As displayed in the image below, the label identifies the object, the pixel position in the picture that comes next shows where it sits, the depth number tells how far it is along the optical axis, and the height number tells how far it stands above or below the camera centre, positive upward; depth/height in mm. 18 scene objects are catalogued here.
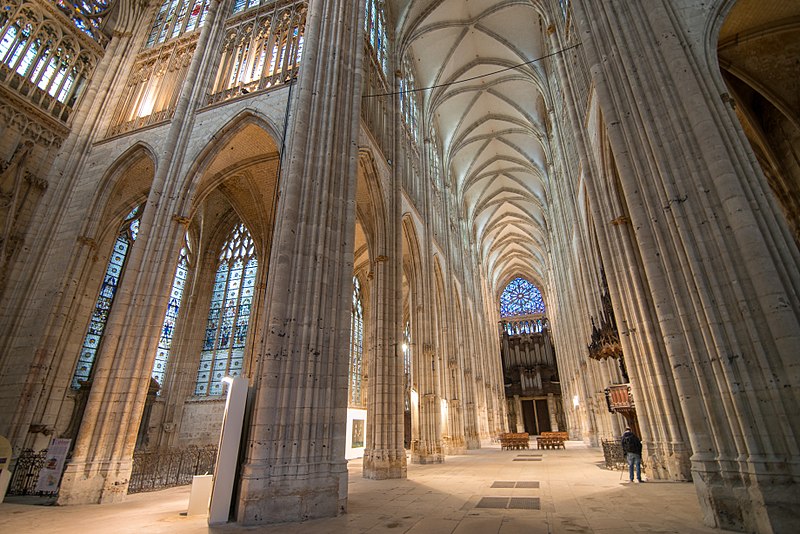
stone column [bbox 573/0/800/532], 4391 +2137
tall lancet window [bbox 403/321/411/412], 26872 +5523
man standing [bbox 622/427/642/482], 7891 -284
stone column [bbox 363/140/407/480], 10391 +1703
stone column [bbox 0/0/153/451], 9719 +3613
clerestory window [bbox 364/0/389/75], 14922 +14800
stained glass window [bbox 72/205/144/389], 14195 +4679
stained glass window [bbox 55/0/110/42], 14228 +14370
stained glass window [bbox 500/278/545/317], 46750 +15017
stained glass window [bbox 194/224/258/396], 16867 +5099
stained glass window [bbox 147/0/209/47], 15414 +15470
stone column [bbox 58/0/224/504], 7762 +1531
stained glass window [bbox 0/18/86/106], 12211 +11380
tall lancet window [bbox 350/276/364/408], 21062 +4402
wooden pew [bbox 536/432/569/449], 20352 -252
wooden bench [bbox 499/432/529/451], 21312 -310
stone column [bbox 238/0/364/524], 5949 +1927
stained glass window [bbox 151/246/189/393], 16609 +4732
